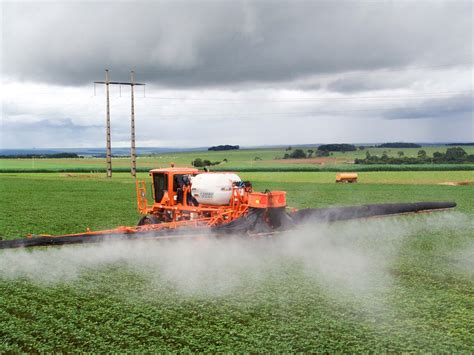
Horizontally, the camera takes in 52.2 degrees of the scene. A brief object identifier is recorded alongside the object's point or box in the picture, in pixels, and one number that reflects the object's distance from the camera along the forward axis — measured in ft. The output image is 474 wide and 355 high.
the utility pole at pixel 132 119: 197.36
